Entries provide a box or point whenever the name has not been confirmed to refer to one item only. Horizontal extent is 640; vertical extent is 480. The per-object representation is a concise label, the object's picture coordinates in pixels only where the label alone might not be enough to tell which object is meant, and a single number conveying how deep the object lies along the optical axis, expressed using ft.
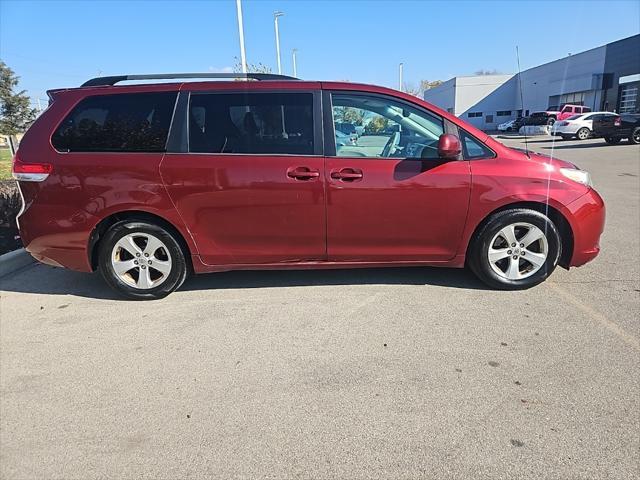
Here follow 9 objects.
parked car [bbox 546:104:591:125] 107.34
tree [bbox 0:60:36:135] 88.38
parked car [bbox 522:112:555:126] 106.93
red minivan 12.81
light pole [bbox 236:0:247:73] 55.47
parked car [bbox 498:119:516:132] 143.84
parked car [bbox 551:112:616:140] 85.87
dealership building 118.01
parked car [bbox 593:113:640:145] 73.41
